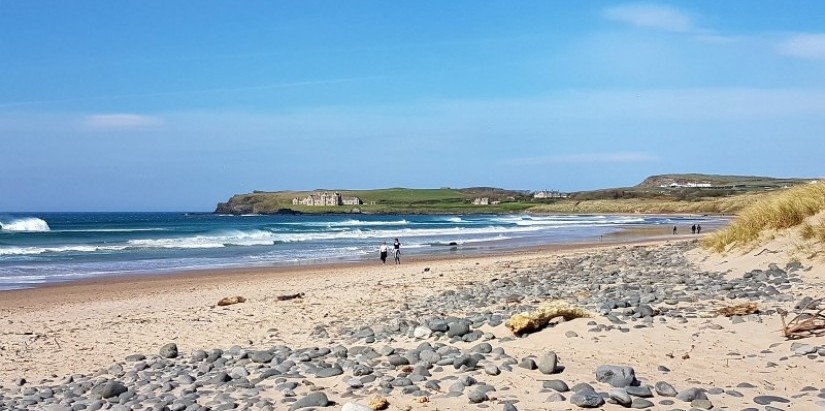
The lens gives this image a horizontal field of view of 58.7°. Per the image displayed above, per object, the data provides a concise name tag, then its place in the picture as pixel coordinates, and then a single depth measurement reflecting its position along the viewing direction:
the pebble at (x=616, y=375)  5.85
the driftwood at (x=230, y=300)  14.71
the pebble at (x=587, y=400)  5.45
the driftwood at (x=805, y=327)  6.96
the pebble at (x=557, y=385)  5.84
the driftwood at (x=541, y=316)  7.87
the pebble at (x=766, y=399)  5.37
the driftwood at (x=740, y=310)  8.10
